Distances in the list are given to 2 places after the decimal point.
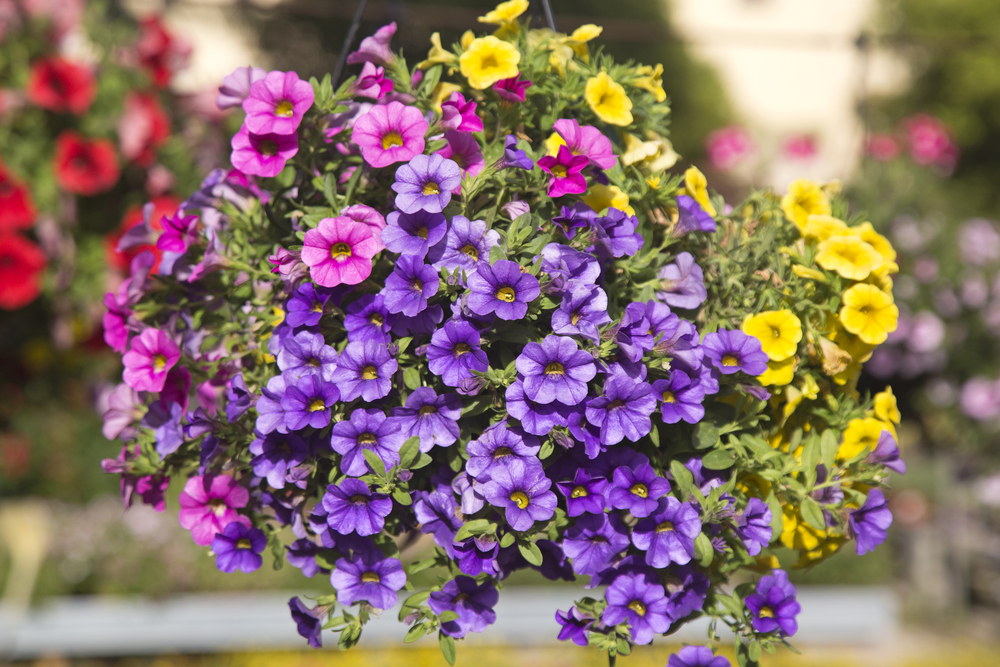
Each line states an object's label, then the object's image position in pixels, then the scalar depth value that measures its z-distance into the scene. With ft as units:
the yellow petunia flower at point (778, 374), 4.36
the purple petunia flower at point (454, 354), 4.21
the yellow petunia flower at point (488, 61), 4.39
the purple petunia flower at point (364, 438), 4.24
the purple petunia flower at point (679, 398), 4.27
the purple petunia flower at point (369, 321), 4.27
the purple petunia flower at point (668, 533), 4.26
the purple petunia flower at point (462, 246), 4.26
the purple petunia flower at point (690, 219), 4.40
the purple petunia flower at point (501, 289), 4.19
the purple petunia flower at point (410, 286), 4.22
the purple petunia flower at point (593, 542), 4.30
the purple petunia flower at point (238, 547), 4.36
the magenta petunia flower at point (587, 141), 4.35
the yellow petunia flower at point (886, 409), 4.47
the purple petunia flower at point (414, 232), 4.24
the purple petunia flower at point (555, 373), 4.20
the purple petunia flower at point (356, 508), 4.24
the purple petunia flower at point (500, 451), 4.23
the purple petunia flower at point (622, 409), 4.23
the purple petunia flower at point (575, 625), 4.34
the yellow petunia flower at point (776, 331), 4.35
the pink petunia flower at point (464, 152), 4.34
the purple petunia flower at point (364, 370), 4.25
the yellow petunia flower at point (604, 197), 4.40
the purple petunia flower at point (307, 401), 4.25
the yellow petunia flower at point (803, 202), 4.51
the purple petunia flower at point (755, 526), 4.32
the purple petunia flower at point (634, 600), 4.31
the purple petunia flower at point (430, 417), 4.24
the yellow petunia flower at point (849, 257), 4.39
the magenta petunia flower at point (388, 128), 4.31
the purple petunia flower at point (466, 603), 4.30
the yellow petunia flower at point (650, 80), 4.52
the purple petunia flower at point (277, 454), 4.30
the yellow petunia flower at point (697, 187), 4.47
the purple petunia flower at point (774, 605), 4.33
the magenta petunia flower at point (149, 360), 4.42
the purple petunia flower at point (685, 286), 4.37
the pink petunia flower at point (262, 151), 4.36
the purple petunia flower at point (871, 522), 4.37
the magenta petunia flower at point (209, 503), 4.40
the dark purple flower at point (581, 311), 4.22
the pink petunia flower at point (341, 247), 4.27
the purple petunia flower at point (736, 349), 4.32
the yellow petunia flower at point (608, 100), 4.41
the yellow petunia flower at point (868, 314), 4.38
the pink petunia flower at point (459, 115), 4.34
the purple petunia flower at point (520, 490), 4.22
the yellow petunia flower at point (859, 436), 4.42
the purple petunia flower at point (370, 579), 4.31
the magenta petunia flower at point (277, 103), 4.34
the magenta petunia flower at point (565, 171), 4.29
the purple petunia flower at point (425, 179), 4.24
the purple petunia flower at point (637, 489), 4.26
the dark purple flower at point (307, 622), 4.36
